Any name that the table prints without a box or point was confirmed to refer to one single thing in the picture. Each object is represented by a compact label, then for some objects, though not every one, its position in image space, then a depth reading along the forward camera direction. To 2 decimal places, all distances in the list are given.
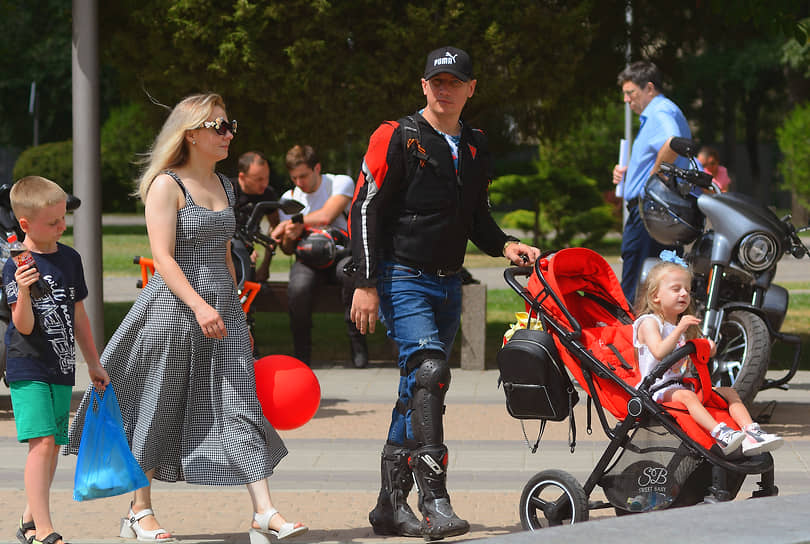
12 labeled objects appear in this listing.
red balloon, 9.84
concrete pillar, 19.44
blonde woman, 9.55
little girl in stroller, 9.10
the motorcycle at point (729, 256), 14.62
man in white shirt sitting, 19.47
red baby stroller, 9.17
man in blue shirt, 16.73
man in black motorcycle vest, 9.82
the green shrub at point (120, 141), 89.81
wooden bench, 19.37
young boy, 9.41
